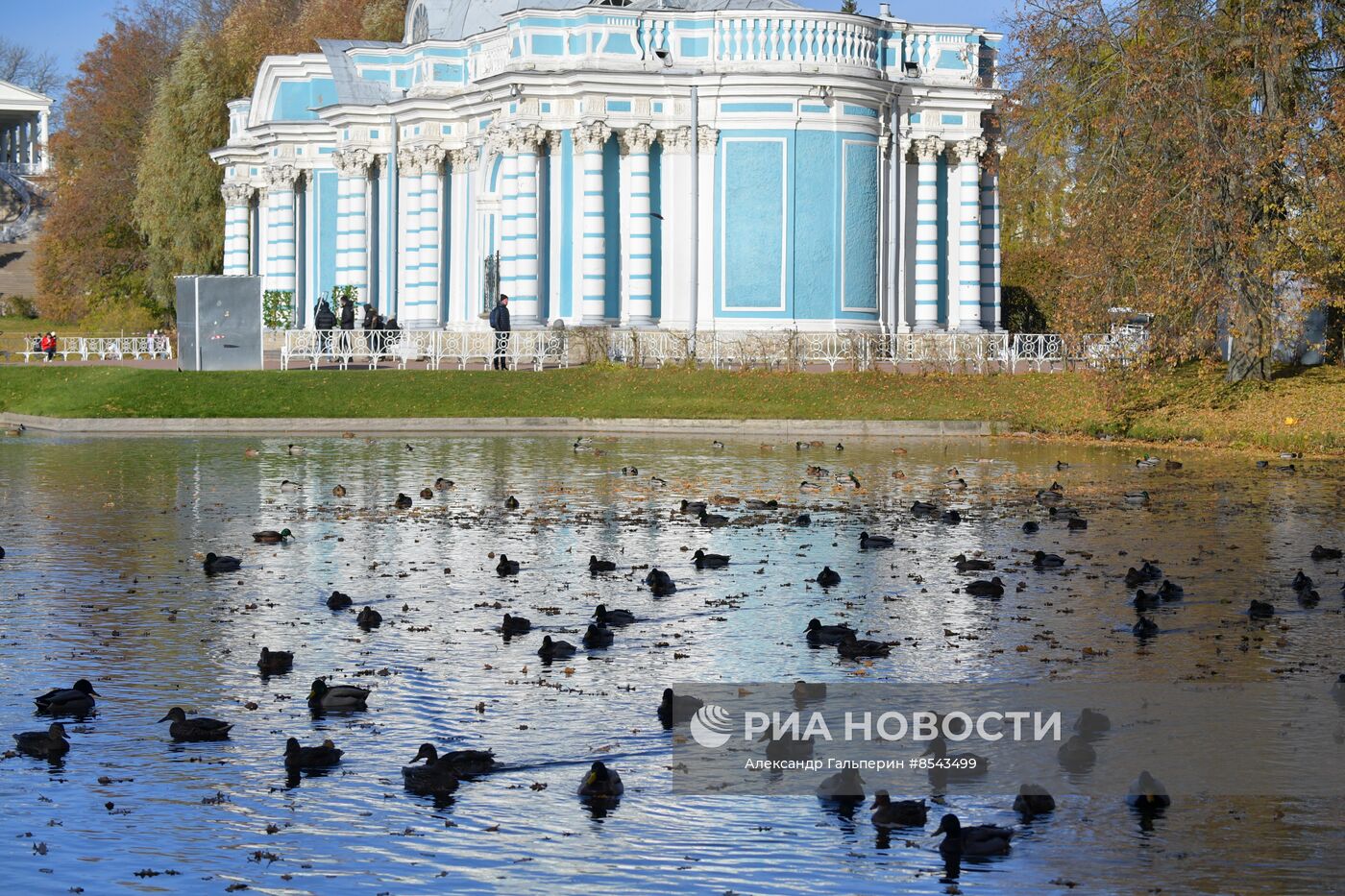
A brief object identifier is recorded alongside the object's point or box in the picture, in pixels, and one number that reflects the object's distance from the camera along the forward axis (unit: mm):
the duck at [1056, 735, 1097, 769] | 10312
